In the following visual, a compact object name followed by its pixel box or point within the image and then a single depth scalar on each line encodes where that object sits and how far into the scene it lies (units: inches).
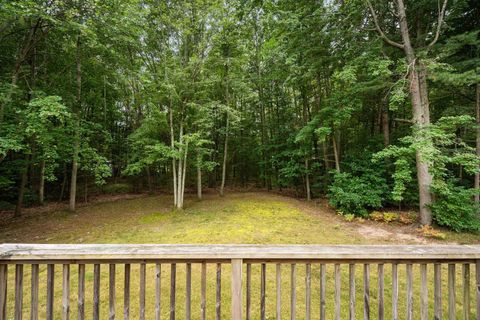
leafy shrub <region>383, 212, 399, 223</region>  313.2
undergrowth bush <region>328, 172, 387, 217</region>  338.0
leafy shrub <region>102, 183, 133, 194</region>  571.8
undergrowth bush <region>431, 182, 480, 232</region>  260.2
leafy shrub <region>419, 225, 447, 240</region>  251.3
